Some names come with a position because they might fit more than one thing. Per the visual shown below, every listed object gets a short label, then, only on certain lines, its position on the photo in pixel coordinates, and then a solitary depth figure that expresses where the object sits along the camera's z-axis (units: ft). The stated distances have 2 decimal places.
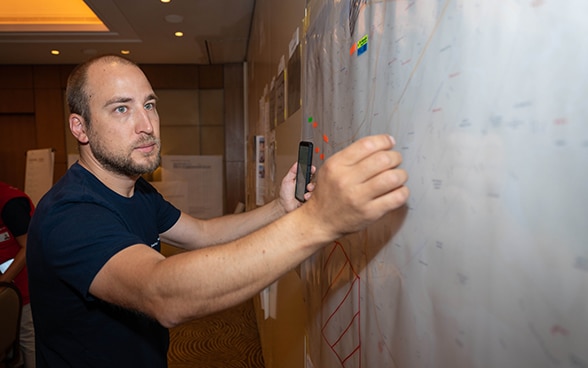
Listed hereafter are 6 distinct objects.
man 1.76
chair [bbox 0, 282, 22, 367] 5.63
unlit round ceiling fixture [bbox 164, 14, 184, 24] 12.19
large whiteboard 1.06
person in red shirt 6.82
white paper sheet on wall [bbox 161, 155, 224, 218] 18.30
